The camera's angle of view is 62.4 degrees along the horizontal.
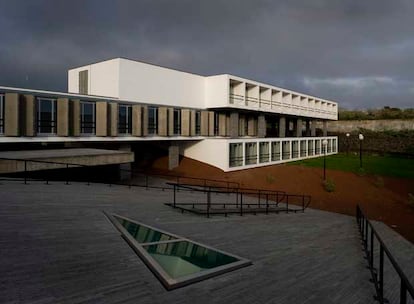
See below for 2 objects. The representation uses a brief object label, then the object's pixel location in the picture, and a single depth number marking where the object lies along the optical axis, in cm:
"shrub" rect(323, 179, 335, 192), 2570
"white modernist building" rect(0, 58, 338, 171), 2130
